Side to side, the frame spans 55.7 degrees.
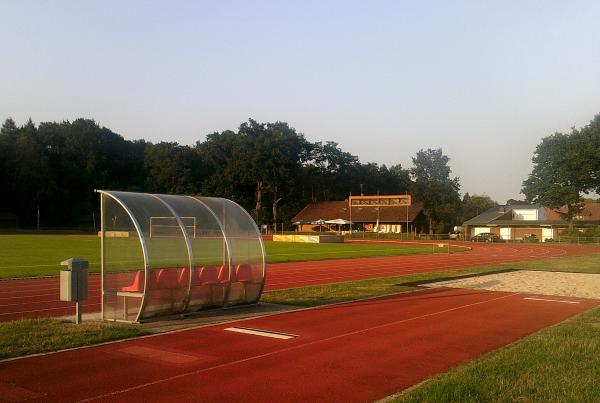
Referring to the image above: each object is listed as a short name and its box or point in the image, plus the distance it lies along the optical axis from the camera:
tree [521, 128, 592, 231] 76.94
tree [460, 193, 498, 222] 100.81
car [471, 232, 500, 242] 72.44
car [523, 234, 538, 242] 71.71
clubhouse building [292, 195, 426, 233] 89.61
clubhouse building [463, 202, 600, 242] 81.94
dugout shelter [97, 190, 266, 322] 11.47
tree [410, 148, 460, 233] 91.75
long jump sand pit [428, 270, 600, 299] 18.92
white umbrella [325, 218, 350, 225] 87.79
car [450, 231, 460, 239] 80.46
